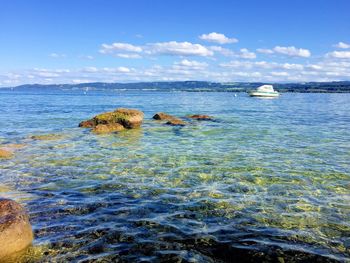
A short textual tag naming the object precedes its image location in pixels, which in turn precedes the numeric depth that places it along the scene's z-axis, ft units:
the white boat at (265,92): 362.94
